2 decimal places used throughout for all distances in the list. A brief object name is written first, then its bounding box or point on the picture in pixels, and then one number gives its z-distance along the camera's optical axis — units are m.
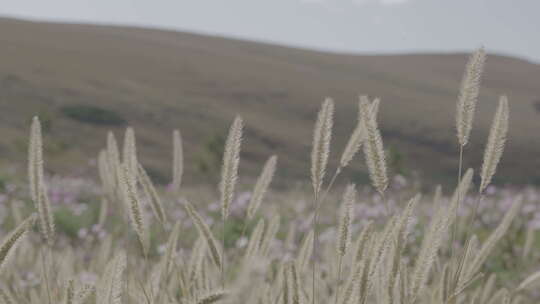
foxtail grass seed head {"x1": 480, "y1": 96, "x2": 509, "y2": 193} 2.42
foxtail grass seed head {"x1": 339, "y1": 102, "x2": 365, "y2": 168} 2.48
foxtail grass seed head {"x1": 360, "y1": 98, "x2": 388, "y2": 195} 2.40
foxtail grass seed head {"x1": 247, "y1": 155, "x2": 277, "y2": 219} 2.51
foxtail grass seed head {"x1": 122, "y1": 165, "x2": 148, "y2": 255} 2.41
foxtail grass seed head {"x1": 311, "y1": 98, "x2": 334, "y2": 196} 2.41
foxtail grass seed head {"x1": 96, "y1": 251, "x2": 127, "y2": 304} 2.32
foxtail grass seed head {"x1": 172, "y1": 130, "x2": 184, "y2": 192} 2.65
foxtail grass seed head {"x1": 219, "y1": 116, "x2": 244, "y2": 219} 2.40
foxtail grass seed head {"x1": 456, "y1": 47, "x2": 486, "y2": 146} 2.42
